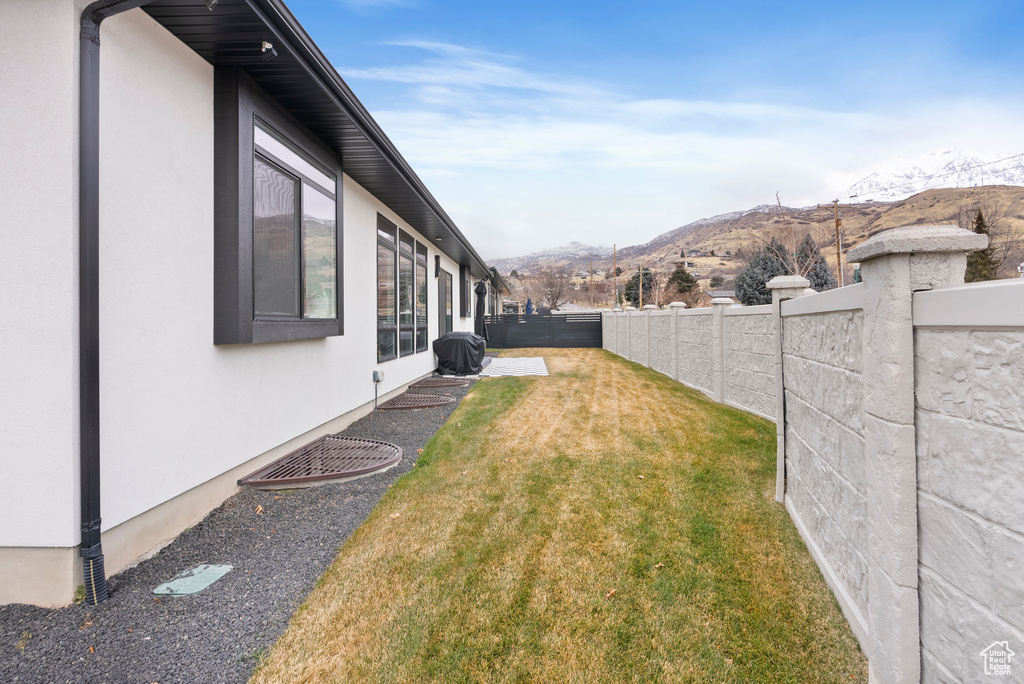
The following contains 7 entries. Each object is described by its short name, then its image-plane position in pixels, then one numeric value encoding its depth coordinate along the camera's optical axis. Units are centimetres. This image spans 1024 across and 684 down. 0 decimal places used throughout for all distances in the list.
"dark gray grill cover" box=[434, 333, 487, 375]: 1120
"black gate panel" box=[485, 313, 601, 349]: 2144
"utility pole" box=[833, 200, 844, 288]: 2111
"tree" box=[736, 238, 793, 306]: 2477
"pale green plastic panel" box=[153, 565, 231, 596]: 240
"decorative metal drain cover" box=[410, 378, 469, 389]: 953
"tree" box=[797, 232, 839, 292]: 2542
